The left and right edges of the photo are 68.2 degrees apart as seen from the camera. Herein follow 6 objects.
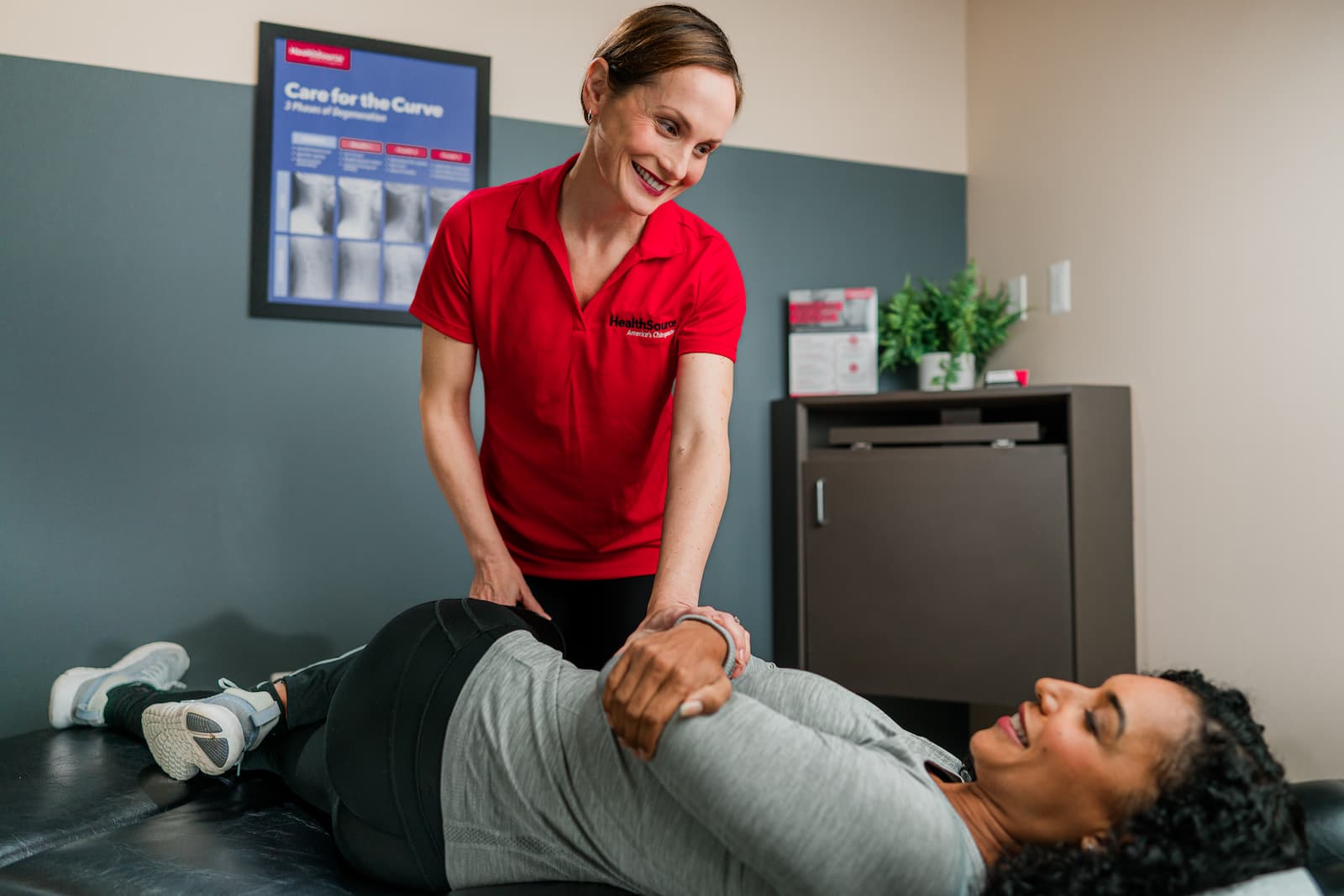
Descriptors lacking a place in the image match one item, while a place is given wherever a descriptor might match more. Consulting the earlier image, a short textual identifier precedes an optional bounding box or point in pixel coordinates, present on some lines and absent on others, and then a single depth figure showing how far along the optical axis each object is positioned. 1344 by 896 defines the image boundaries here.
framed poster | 2.51
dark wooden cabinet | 2.40
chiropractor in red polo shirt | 1.50
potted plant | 2.80
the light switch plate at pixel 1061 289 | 2.69
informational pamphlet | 2.82
